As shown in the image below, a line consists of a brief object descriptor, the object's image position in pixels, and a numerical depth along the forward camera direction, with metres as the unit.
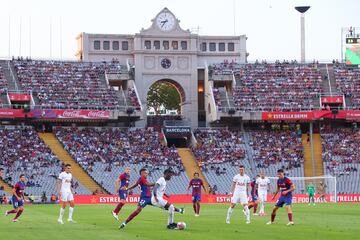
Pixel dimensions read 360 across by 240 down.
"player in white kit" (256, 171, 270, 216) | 48.59
